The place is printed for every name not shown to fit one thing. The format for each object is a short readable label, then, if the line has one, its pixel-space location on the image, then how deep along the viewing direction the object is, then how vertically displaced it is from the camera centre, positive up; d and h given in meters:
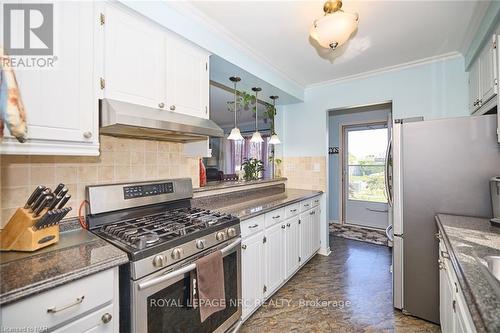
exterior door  4.48 -0.15
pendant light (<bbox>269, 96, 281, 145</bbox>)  3.28 +0.42
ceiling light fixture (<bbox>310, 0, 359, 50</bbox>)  1.41 +0.91
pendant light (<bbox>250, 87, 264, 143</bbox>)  3.08 +0.43
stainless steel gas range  1.08 -0.43
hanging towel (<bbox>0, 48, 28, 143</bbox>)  0.89 +0.27
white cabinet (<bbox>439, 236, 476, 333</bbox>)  0.92 -0.67
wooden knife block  1.00 -0.28
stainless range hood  1.27 +0.29
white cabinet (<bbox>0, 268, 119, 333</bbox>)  0.77 -0.51
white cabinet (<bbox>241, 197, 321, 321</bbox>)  1.83 -0.78
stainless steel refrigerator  1.70 -0.16
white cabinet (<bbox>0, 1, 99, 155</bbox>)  1.06 +0.38
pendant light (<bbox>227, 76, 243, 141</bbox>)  2.80 +0.42
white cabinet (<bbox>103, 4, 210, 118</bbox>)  1.34 +0.70
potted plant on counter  3.24 +0.01
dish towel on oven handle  1.31 -0.69
